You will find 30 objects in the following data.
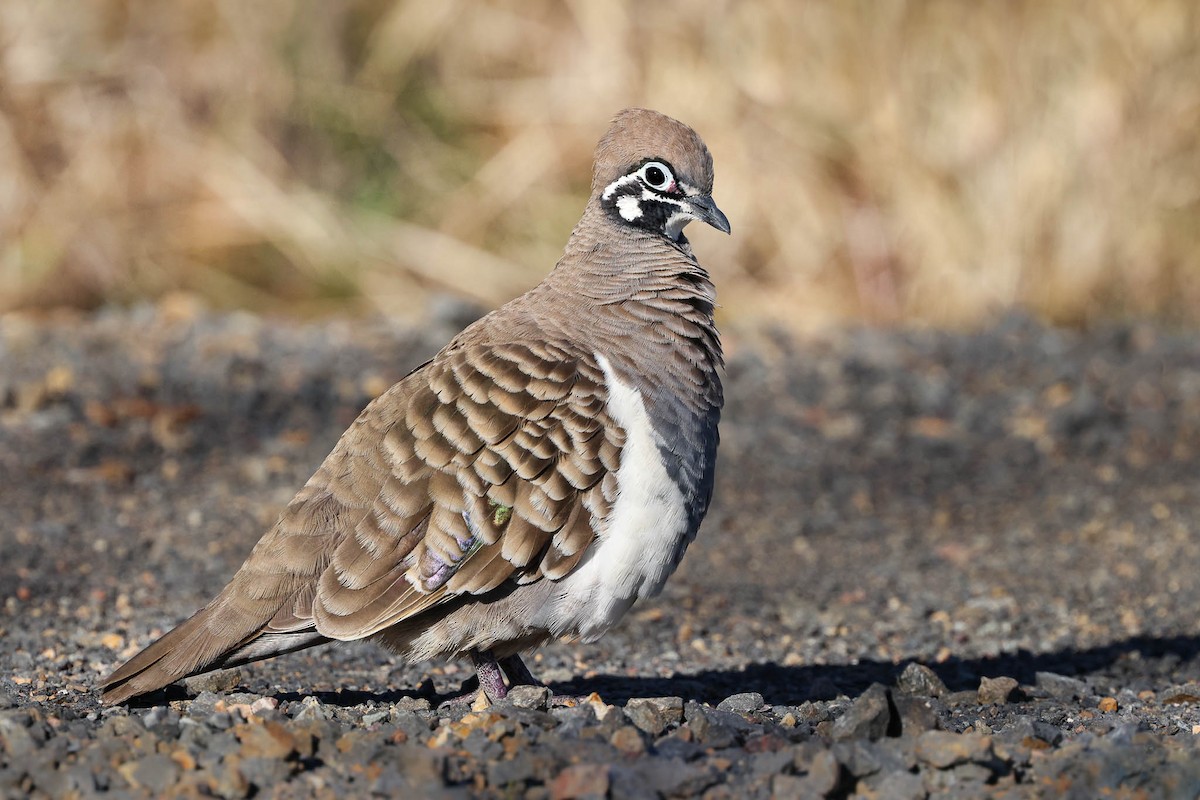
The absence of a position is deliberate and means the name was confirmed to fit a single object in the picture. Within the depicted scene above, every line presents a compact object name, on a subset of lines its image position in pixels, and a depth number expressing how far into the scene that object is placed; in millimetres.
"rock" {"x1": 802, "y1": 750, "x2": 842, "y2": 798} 5992
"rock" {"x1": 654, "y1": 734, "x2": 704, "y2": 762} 6285
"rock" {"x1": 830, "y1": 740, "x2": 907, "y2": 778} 6184
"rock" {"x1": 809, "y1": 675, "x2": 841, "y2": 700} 8781
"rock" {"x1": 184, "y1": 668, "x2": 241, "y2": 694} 8289
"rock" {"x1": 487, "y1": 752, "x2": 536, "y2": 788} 6039
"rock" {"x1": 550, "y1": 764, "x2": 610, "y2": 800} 5898
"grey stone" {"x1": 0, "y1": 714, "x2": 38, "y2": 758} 6316
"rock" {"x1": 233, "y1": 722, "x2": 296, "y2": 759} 6172
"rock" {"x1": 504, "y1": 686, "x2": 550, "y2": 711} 7398
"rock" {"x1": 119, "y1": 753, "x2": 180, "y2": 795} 6065
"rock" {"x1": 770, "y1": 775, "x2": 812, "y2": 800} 5977
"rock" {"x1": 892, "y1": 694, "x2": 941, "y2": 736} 6723
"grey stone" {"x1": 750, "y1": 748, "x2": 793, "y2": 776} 6145
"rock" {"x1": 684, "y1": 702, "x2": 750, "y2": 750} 6469
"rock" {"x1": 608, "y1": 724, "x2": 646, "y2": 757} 6246
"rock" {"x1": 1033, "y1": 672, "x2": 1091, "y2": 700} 8719
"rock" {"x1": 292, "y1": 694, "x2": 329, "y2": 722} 6730
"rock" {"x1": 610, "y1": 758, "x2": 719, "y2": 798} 5961
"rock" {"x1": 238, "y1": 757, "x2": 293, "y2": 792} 6082
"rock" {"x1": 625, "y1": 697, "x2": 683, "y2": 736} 6680
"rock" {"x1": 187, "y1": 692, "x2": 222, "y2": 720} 7266
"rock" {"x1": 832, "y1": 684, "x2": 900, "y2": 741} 6605
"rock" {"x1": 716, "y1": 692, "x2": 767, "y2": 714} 7547
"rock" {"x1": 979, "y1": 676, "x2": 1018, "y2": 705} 8328
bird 7711
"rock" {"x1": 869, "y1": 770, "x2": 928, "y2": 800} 6094
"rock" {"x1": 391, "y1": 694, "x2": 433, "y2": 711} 7367
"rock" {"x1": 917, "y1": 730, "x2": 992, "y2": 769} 6199
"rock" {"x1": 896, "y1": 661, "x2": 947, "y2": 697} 8492
